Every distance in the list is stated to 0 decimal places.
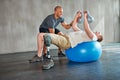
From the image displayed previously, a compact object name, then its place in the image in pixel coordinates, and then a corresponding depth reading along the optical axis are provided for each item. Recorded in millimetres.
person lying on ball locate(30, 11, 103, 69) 3473
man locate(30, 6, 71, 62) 4086
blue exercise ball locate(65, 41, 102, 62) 3688
